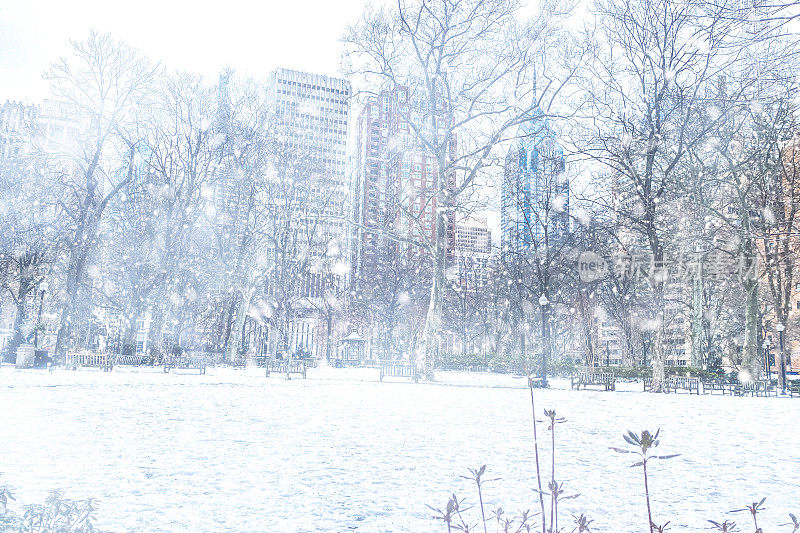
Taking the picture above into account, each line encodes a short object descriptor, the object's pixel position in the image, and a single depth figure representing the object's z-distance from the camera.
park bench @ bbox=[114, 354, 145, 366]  27.84
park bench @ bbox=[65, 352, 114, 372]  25.34
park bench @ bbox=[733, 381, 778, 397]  24.41
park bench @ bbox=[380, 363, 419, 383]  30.48
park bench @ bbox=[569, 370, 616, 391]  24.41
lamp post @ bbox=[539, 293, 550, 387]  26.06
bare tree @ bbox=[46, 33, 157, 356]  26.50
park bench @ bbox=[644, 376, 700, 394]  24.31
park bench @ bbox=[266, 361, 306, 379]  26.88
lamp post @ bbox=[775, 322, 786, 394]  26.70
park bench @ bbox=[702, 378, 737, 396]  25.30
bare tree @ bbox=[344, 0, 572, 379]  23.06
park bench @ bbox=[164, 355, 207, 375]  26.34
